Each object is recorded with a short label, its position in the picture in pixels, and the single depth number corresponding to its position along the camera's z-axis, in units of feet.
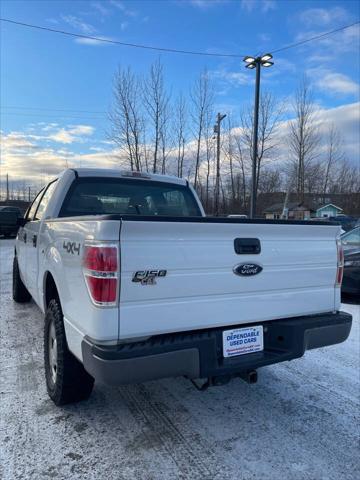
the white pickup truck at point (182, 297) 7.93
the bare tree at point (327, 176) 166.01
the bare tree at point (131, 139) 93.50
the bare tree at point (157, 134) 94.43
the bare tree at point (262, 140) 107.65
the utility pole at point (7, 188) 177.92
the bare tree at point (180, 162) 107.89
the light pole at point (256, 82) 48.91
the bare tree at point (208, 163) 110.93
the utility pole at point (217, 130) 90.19
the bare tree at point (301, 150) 126.00
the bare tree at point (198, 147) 104.32
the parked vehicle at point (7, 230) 71.16
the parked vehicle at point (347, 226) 61.93
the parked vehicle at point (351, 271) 24.66
